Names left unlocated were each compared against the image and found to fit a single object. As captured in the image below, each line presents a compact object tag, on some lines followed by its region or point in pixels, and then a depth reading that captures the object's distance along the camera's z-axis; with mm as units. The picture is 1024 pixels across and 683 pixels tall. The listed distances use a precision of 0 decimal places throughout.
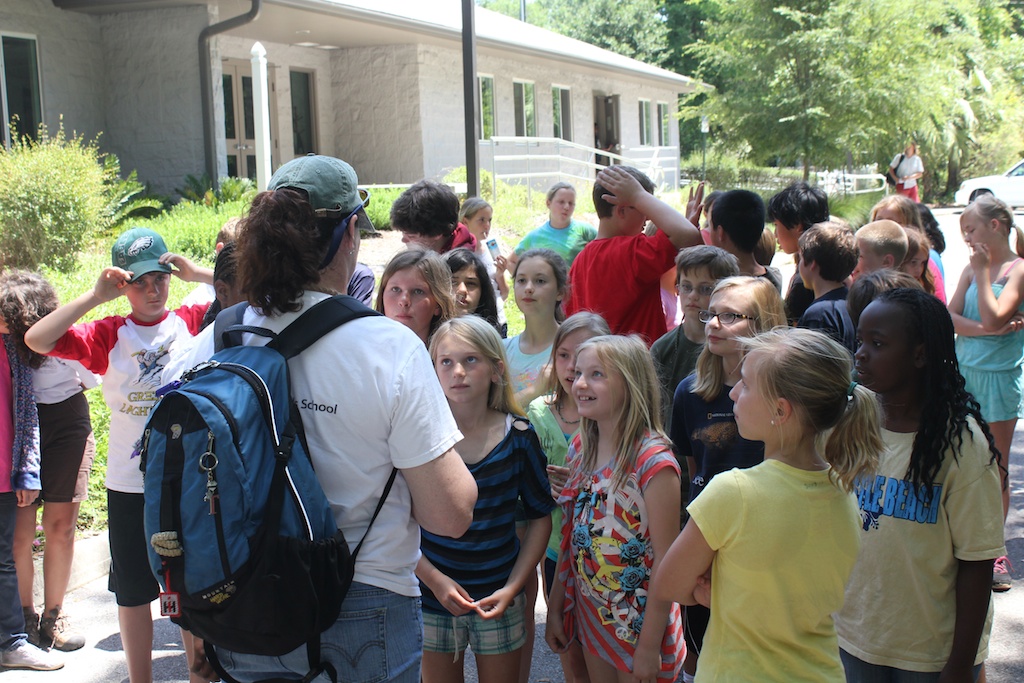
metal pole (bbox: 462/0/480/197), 9312
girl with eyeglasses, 3301
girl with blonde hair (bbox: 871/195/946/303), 5715
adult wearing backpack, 2098
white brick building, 15859
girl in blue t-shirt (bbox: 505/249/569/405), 4211
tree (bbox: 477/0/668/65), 52781
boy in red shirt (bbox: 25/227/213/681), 3596
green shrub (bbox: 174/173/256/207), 15305
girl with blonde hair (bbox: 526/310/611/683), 3572
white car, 27722
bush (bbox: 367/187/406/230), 16594
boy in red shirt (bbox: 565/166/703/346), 4016
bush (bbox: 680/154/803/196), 33750
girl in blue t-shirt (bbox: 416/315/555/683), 3096
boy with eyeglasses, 3826
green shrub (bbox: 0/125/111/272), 11156
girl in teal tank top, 5008
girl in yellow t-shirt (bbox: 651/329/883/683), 2295
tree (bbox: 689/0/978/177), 24250
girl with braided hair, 2555
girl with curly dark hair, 4434
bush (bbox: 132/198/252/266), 12391
